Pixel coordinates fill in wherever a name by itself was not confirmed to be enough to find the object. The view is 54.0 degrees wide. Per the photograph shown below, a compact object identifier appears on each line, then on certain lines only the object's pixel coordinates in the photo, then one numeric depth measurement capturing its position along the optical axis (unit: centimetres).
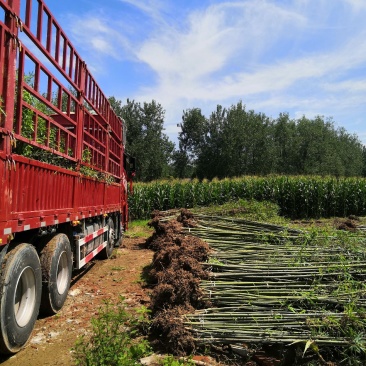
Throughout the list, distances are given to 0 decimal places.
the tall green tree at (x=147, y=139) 4494
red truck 321
